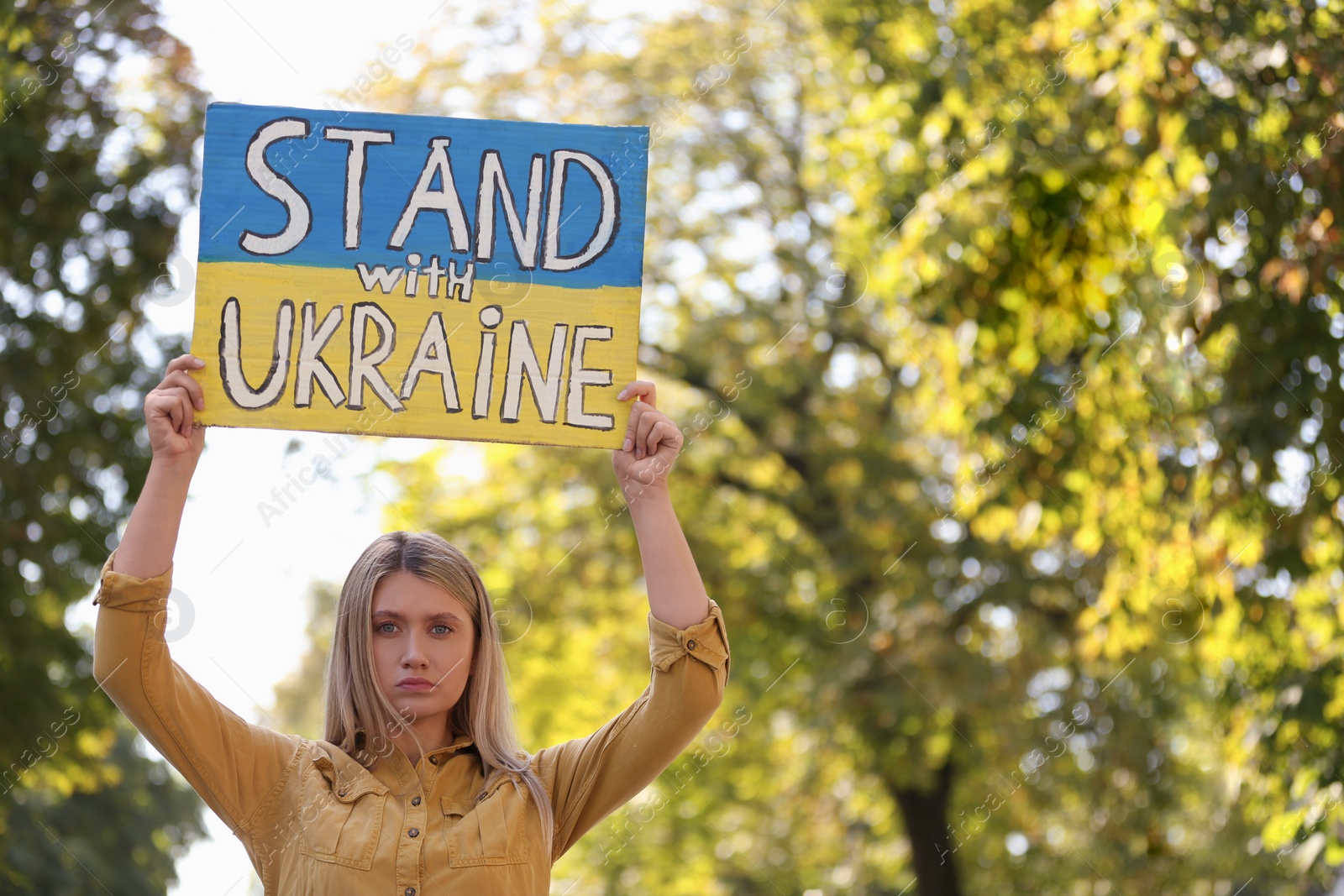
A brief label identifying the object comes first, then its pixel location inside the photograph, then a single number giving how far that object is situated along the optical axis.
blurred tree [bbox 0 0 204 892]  6.49
